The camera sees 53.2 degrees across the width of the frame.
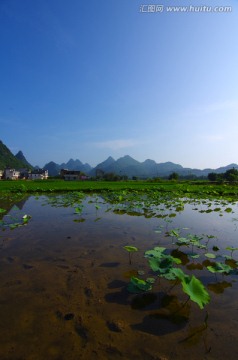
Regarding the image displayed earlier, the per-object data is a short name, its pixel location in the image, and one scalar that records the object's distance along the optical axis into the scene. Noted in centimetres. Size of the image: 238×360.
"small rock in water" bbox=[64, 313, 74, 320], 270
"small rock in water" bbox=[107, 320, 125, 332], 255
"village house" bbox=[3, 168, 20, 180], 8450
